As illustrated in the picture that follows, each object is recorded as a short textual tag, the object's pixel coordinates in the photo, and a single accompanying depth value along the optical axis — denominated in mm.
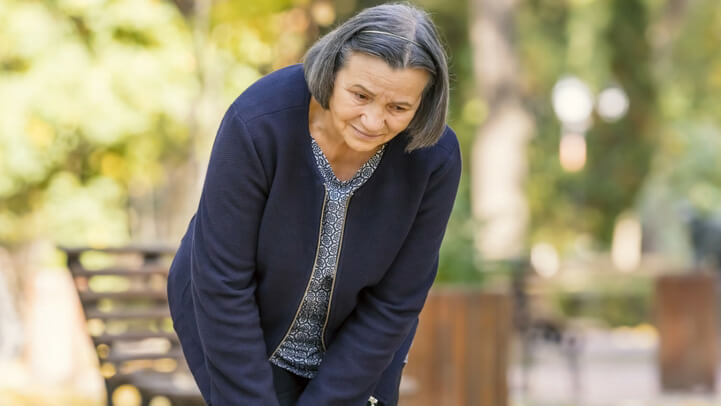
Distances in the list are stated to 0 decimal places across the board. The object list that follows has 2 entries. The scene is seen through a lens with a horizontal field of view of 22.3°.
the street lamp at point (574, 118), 39217
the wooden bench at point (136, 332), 7326
